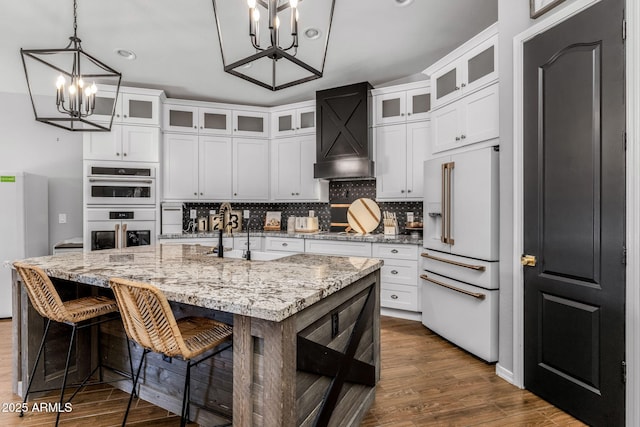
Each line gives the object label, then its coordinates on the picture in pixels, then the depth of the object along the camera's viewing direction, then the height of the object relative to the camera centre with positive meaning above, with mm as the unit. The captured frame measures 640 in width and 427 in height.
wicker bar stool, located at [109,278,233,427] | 1324 -487
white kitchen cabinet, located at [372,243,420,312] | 3658 -729
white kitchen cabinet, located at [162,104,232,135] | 4543 +1315
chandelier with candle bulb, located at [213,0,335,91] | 1461 +1721
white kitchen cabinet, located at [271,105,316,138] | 4616 +1313
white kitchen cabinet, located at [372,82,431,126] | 3857 +1320
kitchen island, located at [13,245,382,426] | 1185 -566
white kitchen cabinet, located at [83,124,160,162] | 4102 +861
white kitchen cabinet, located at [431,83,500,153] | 2723 +841
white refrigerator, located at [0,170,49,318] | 3717 -134
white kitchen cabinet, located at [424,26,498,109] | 2725 +1321
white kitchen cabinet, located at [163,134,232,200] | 4535 +634
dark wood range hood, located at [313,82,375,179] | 4070 +1011
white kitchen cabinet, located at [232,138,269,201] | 4859 +641
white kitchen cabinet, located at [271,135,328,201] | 4664 +596
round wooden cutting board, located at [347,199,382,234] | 4432 -44
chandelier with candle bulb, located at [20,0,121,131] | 2230 +1364
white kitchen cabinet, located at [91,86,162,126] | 4124 +1359
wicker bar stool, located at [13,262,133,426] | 1805 -539
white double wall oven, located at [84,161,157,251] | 4008 +81
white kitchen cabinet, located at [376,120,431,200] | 3910 +654
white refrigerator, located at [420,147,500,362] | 2627 -331
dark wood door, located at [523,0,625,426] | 1759 -11
